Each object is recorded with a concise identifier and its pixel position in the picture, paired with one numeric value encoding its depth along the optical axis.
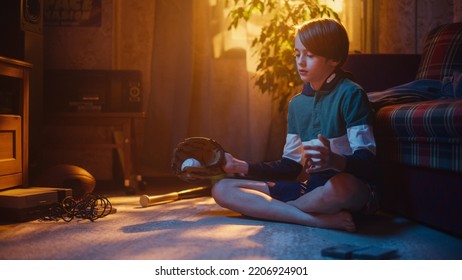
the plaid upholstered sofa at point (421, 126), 1.56
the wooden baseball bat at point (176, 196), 2.28
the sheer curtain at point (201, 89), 3.29
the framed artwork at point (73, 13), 3.25
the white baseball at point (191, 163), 1.78
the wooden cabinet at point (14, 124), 2.12
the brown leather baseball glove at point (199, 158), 1.78
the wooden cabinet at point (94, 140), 2.87
